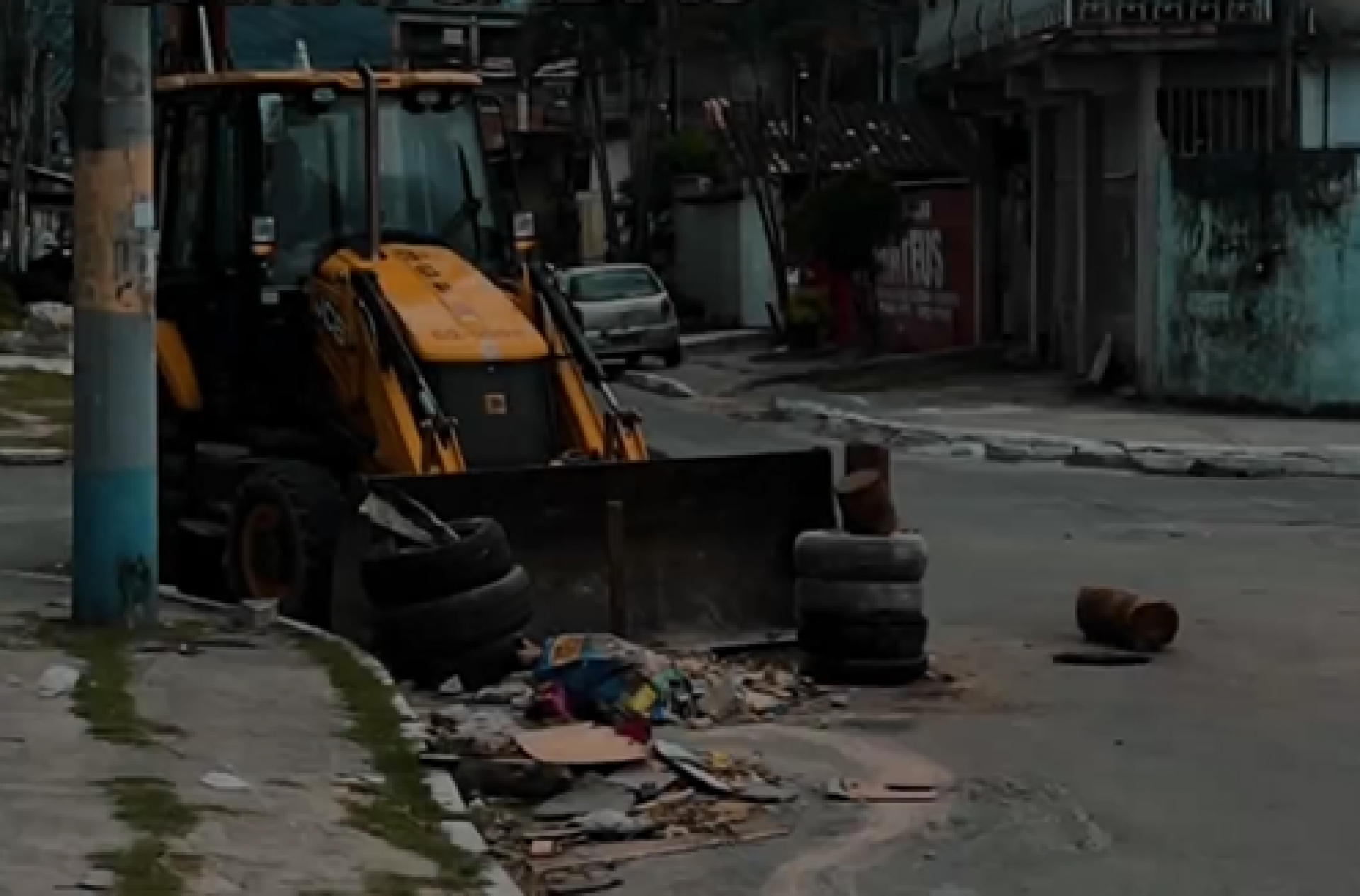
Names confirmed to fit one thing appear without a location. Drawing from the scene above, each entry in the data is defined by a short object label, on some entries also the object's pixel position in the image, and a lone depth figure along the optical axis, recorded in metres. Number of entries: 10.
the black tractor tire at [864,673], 12.42
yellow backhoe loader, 12.78
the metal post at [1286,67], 30.14
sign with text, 40.41
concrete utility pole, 12.58
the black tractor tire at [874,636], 12.42
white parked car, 42.25
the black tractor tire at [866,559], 12.45
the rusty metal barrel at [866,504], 12.62
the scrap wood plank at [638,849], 8.88
